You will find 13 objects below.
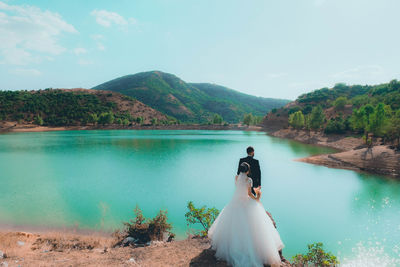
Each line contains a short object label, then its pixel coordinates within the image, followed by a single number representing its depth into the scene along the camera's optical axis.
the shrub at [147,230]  9.34
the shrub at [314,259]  7.03
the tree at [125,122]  112.09
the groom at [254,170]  5.63
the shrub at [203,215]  9.99
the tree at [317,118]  70.31
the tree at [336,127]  58.09
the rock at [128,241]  8.96
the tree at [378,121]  38.06
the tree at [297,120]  82.56
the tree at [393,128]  30.77
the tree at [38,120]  94.26
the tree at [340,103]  96.65
